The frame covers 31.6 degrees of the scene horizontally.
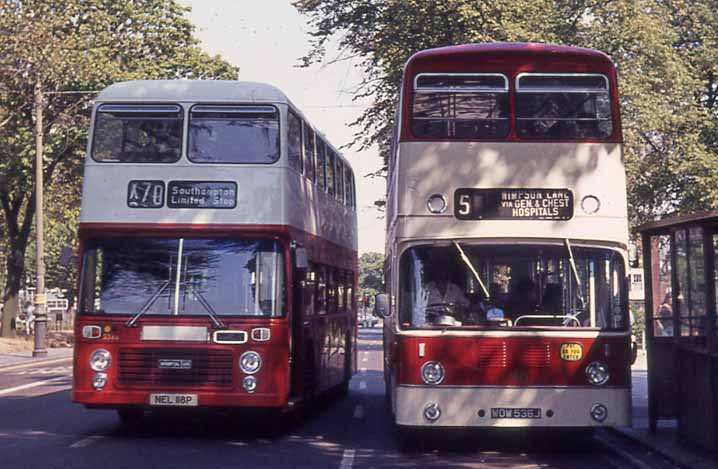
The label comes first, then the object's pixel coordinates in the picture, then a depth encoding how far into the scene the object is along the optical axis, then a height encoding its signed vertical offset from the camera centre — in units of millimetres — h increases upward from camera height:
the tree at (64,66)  38594 +9867
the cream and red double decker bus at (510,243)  13797 +1428
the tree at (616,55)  33000 +8779
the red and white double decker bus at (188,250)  15070 +1493
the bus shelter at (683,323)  13352 +573
